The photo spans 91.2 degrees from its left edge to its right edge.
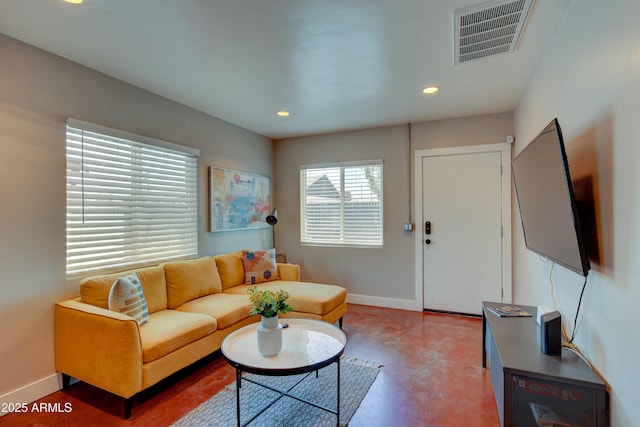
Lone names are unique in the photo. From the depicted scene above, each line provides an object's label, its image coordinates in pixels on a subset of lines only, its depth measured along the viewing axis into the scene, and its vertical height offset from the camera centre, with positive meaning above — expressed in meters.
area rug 1.96 -1.29
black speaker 1.59 -0.62
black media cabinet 1.36 -0.80
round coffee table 1.80 -0.88
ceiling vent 1.81 +1.18
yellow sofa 1.99 -0.84
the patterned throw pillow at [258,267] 3.72 -0.64
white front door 3.74 -0.17
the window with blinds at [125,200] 2.47 +0.14
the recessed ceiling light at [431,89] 2.95 +1.19
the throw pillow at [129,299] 2.24 -0.62
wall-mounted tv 1.40 +0.06
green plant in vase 2.04 -0.59
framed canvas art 3.77 +0.20
